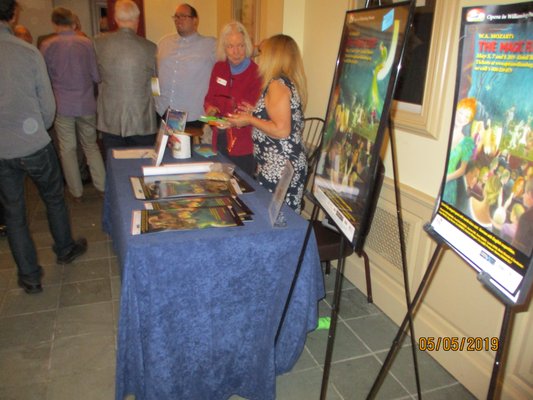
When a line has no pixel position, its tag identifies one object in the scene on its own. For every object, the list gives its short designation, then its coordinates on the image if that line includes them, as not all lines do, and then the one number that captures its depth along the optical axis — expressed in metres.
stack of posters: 1.43
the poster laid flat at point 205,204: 1.55
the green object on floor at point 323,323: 2.15
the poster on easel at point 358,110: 1.05
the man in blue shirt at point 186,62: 3.05
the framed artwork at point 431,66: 1.71
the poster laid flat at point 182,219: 1.39
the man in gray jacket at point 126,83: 3.02
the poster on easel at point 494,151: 0.80
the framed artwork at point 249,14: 3.60
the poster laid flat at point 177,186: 1.70
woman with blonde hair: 1.86
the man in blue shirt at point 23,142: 1.94
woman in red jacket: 2.39
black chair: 1.73
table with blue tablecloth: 1.32
